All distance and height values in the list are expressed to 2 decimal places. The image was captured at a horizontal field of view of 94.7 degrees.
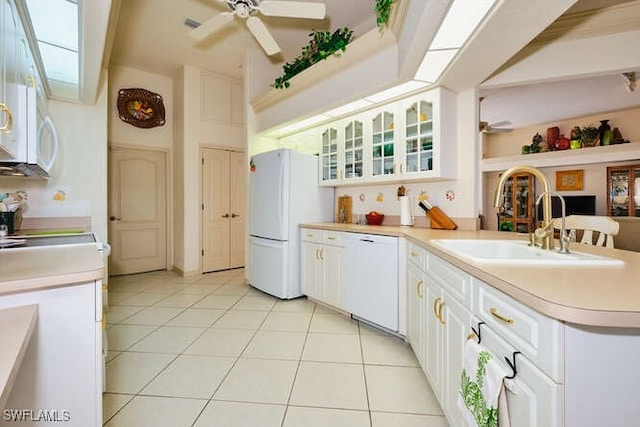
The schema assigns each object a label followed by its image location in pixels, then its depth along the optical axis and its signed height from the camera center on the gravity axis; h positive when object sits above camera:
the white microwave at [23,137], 1.42 +0.40
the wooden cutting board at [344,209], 3.52 +0.03
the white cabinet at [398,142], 2.44 +0.65
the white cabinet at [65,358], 0.95 -0.49
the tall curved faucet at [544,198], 1.42 +0.07
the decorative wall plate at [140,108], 4.26 +1.56
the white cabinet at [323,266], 2.84 -0.56
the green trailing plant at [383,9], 2.07 +1.44
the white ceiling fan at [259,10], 2.23 +1.58
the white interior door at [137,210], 4.33 +0.04
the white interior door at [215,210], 4.63 +0.04
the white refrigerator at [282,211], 3.25 +0.01
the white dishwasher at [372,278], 2.33 -0.56
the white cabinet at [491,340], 0.72 -0.43
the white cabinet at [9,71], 1.16 +0.62
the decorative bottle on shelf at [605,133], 5.30 +1.41
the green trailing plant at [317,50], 2.63 +1.60
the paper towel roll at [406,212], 2.86 -0.01
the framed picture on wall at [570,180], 6.18 +0.65
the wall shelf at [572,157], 5.02 +1.00
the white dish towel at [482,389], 0.86 -0.57
